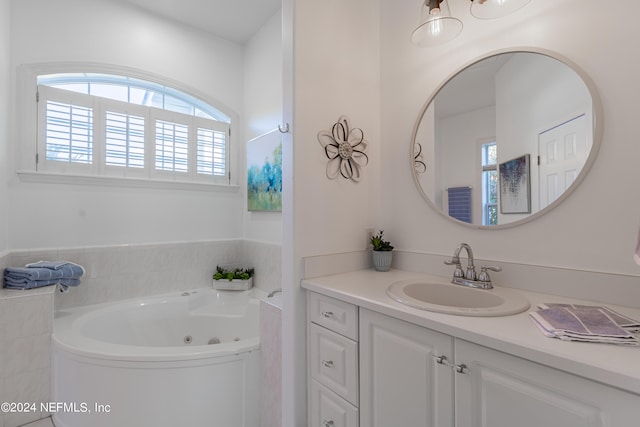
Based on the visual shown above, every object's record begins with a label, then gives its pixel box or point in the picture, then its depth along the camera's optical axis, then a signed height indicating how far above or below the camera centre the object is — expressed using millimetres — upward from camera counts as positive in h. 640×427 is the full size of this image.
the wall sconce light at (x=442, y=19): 1113 +850
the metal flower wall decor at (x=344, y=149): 1510 +388
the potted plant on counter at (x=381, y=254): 1583 -209
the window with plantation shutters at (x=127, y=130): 2199 +781
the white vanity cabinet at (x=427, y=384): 644 -493
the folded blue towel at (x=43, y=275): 1863 -410
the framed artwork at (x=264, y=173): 2488 +425
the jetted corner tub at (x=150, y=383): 1562 -979
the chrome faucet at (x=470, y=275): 1205 -257
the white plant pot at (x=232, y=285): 2752 -678
